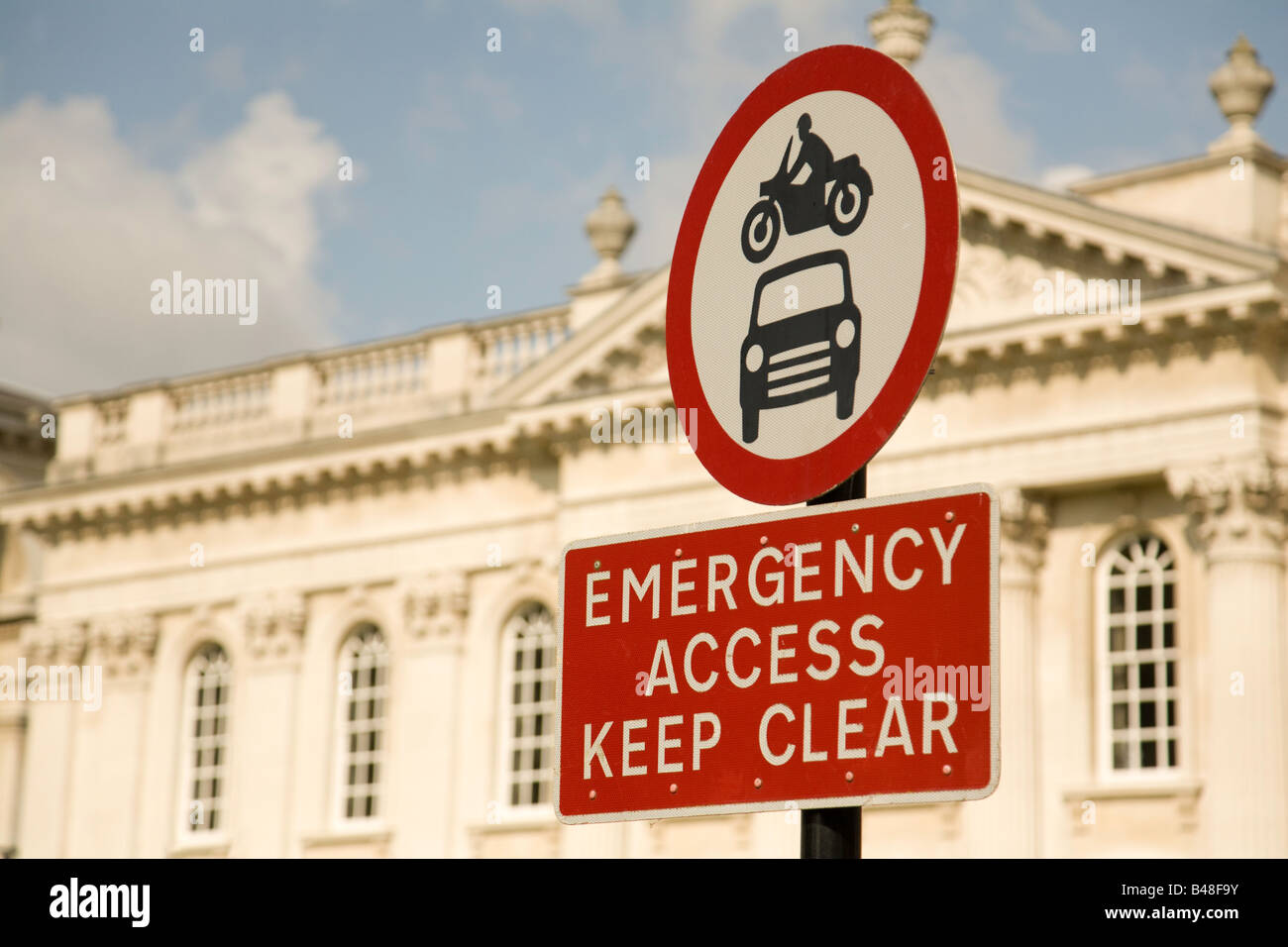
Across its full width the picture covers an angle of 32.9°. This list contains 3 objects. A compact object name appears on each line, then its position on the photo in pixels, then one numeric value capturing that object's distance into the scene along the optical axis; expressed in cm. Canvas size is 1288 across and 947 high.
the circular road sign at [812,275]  341
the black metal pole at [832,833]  337
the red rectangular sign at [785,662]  319
